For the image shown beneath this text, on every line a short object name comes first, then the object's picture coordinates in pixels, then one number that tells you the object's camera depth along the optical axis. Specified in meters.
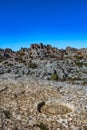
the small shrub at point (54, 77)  28.11
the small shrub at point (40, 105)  11.54
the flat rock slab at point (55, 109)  11.11
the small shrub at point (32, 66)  36.98
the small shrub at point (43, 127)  9.75
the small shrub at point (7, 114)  10.82
